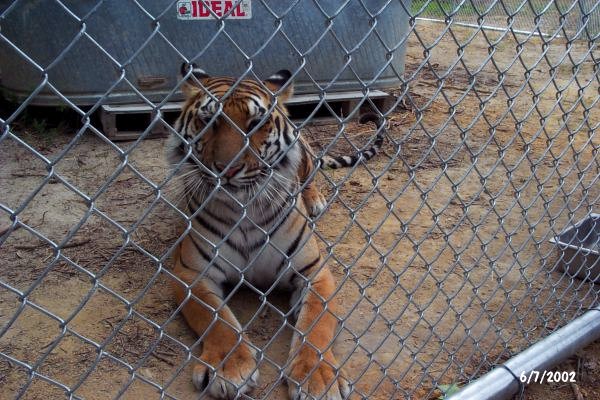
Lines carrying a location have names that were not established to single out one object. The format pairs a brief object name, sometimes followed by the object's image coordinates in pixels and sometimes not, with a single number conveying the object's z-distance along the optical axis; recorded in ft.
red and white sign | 10.65
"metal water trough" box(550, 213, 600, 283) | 7.45
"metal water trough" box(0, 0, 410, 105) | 10.96
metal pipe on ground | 5.54
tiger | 5.75
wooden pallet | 11.60
